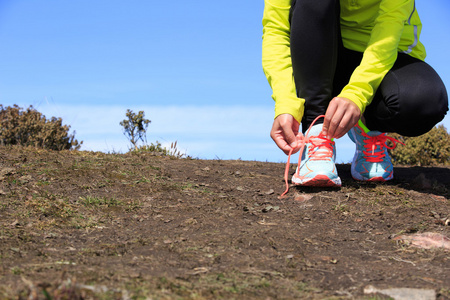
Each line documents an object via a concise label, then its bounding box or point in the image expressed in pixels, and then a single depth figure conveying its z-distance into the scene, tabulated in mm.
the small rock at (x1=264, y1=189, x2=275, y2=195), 3137
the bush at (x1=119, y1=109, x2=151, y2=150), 6629
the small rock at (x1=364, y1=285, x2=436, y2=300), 1678
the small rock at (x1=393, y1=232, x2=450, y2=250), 2367
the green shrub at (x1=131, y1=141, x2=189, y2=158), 5168
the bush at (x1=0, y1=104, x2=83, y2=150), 6980
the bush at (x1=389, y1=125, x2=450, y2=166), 7199
